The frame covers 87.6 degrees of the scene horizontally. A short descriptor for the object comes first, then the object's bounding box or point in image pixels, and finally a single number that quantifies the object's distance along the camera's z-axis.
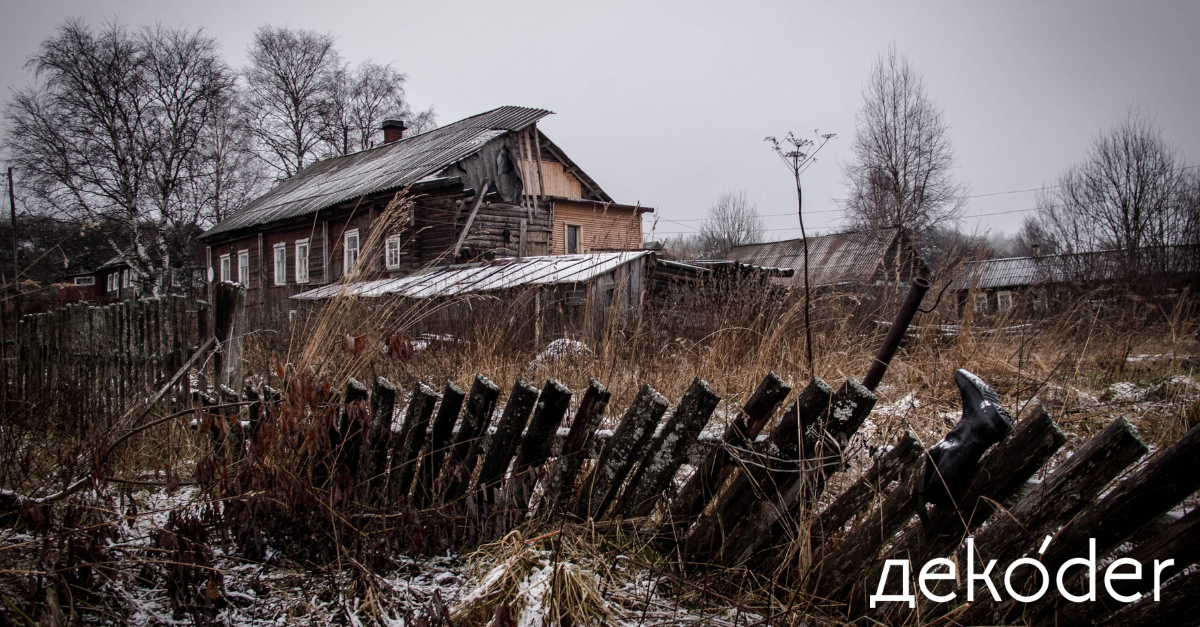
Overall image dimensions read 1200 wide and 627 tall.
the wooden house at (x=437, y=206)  15.33
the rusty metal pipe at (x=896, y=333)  2.23
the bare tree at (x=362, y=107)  28.16
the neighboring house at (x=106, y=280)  39.48
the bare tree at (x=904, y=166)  24.83
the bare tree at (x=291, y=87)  26.97
